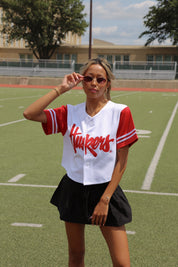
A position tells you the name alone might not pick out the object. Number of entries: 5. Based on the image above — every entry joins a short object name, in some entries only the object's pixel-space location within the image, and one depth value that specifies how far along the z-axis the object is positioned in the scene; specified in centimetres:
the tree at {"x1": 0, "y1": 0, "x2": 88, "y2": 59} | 6231
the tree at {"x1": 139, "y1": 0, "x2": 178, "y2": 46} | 5991
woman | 272
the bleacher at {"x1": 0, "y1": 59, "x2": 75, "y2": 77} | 5044
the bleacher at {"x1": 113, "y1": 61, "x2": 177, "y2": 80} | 4875
